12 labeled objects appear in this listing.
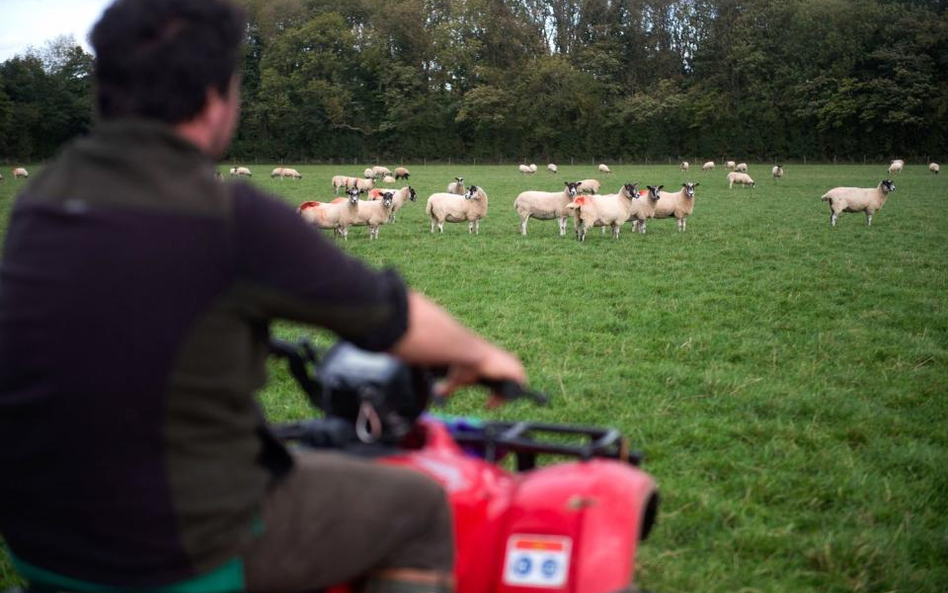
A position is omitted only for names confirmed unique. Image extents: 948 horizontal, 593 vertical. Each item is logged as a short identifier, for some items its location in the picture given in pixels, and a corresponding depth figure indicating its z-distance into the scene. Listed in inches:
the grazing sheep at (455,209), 840.9
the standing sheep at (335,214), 799.7
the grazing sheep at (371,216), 799.7
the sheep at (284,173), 2072.6
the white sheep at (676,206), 850.8
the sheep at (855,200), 879.1
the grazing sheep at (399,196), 904.3
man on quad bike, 66.3
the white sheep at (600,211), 766.5
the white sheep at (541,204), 842.8
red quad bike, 87.3
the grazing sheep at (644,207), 831.1
